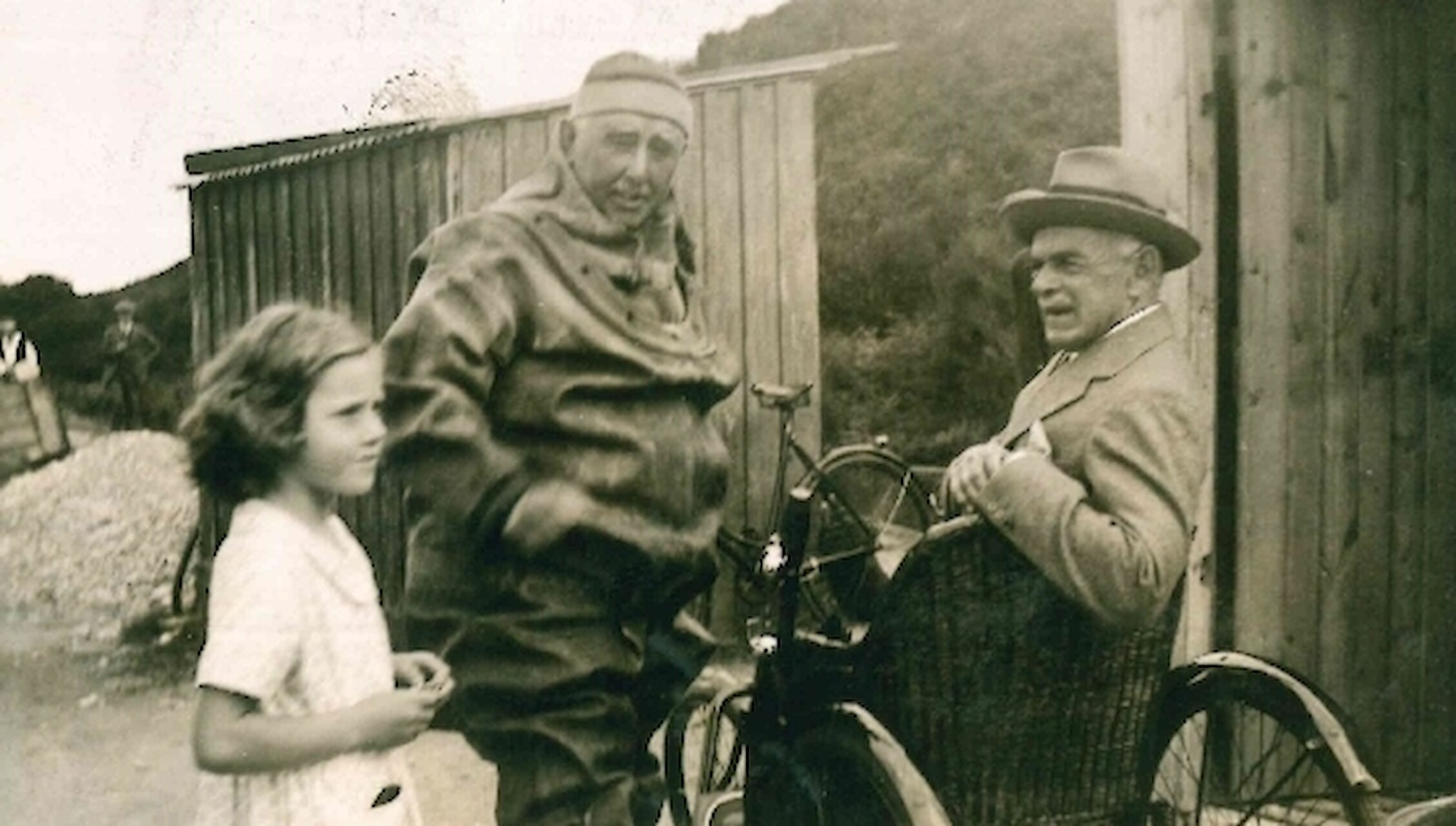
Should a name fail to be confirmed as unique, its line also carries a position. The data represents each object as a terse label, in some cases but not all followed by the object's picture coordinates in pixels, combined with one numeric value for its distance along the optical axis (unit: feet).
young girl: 6.96
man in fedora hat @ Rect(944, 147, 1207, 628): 7.93
